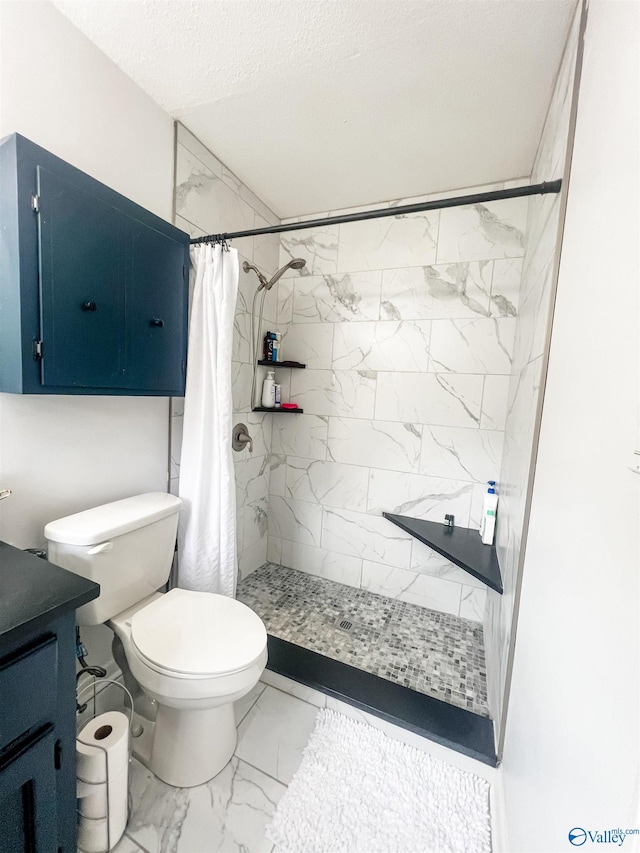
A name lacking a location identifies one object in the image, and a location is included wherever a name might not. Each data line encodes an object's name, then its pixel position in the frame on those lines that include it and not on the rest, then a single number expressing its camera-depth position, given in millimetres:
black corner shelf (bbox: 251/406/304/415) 2127
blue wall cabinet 911
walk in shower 1491
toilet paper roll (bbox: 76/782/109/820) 920
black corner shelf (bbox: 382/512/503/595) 1442
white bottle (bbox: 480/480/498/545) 1749
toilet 1013
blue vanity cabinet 645
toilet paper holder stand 1222
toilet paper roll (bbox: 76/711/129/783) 916
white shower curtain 1460
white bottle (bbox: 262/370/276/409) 2158
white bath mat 998
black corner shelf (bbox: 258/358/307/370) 2119
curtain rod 1025
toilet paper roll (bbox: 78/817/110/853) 929
